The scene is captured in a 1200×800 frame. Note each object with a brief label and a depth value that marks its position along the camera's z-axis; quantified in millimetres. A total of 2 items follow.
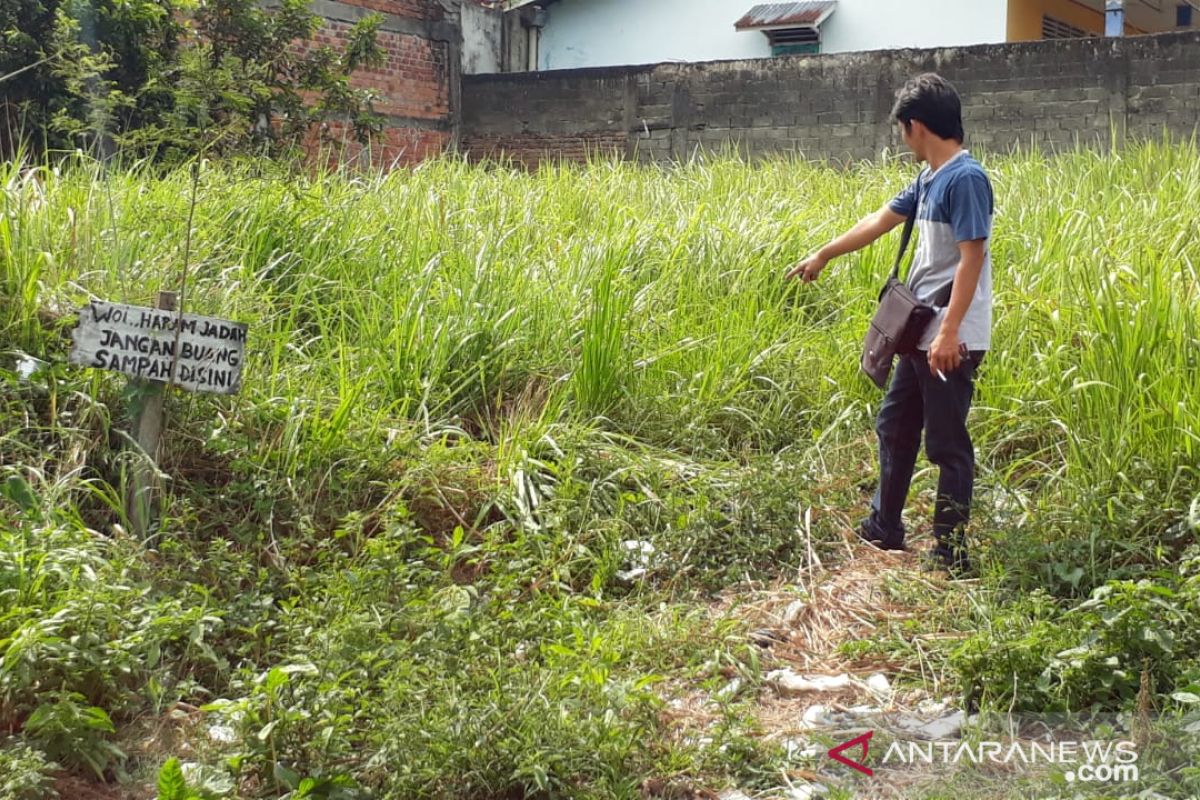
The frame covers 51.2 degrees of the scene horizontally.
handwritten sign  3471
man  3740
